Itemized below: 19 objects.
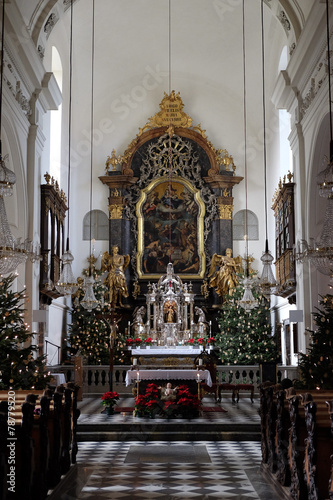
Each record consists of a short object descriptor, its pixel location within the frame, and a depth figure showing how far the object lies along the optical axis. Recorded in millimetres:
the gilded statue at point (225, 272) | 22453
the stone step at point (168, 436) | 11891
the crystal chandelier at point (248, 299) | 16953
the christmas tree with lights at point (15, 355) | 11484
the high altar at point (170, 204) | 23141
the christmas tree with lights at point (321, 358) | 11570
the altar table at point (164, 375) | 14344
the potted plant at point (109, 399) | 13703
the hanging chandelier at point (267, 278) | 14328
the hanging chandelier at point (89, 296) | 17156
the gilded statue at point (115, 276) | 22469
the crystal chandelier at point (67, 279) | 14802
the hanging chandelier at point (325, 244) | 9438
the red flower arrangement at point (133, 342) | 21055
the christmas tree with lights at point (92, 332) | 20719
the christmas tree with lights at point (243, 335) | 20578
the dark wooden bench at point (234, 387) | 16211
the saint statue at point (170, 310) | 21888
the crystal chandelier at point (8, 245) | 9656
